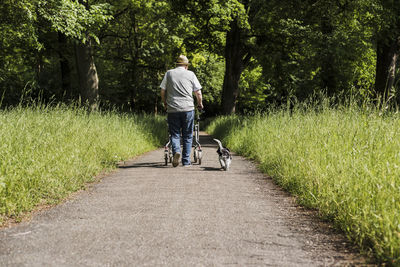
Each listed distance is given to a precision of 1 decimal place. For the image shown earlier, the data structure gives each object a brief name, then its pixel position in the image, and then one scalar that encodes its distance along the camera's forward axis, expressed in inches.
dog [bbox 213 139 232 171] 634.8
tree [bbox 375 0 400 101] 994.1
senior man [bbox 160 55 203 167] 672.4
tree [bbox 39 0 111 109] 1034.1
